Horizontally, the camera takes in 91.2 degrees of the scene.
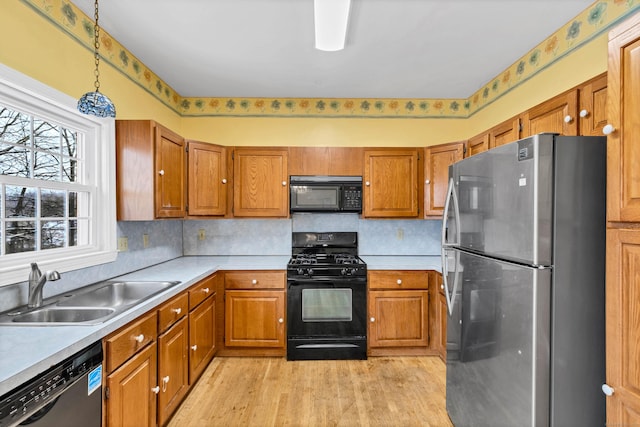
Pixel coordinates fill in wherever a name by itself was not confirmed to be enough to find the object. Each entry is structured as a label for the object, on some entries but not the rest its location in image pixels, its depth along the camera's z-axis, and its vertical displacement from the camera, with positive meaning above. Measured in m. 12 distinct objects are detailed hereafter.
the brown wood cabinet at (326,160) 3.15 +0.52
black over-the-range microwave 3.13 +0.19
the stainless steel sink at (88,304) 1.49 -0.50
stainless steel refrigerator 1.25 -0.28
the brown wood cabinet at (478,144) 2.47 +0.57
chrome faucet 1.56 -0.35
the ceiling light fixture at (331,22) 1.72 +1.16
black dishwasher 0.97 -0.64
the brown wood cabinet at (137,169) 2.22 +0.31
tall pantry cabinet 1.05 -0.05
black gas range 2.85 -0.91
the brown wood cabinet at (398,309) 2.89 -0.90
